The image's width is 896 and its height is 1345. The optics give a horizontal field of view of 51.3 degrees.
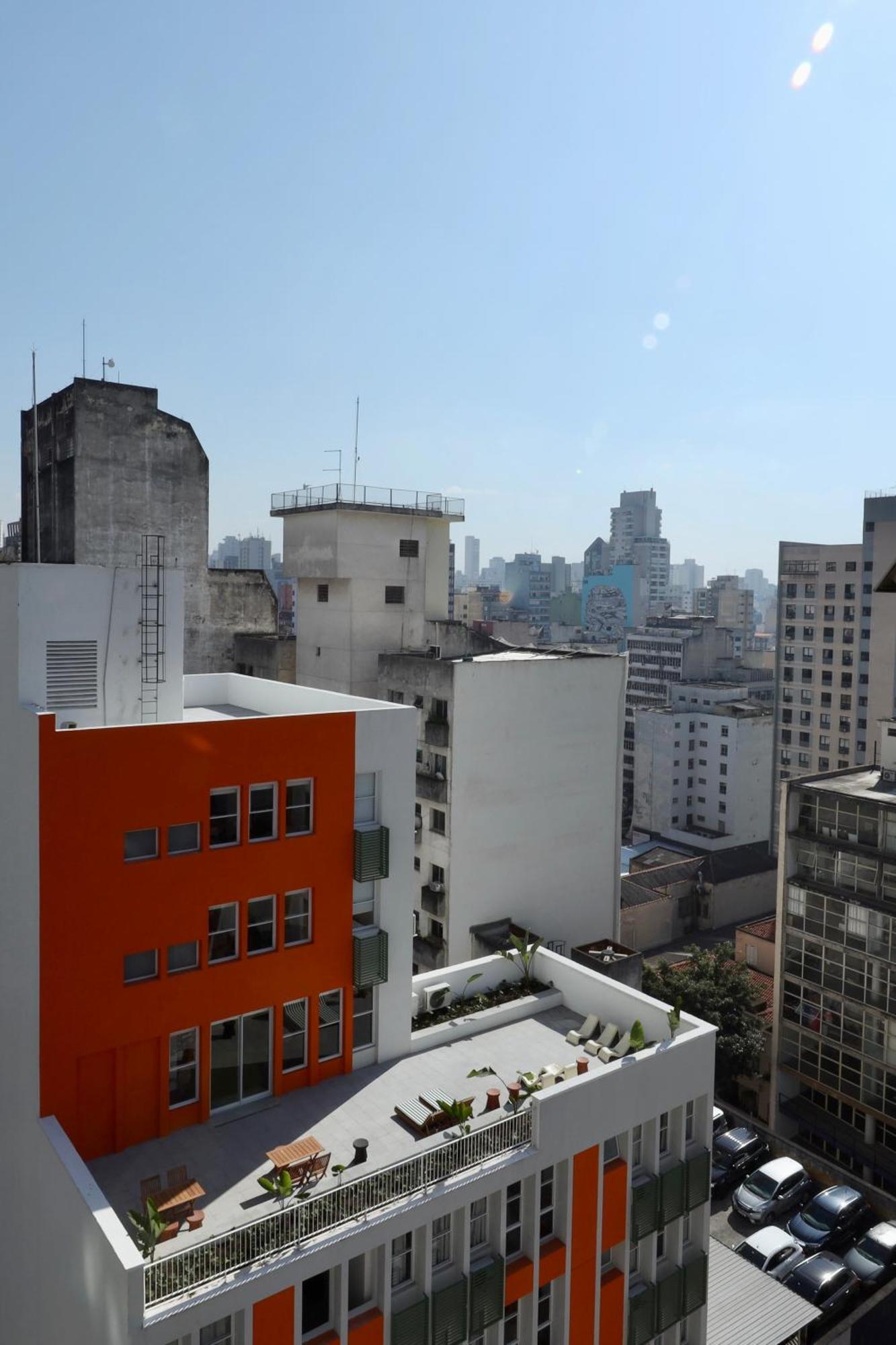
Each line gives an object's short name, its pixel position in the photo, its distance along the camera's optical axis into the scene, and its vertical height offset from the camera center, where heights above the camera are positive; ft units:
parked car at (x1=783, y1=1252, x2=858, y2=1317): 107.96 -77.14
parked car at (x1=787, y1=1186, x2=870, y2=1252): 119.85 -77.70
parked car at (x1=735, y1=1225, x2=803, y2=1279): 113.09 -76.77
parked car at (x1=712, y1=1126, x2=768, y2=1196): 133.69 -77.99
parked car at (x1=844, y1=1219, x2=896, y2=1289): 113.91 -78.50
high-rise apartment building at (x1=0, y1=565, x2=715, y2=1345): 50.06 -30.02
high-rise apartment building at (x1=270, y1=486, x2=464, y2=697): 150.20 +6.80
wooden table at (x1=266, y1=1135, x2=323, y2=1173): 52.54 -30.37
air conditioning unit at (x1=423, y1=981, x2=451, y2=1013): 75.25 -30.37
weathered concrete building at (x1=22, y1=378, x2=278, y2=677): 143.84 +20.84
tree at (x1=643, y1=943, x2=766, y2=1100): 156.76 -64.97
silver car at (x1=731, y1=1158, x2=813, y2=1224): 125.80 -77.88
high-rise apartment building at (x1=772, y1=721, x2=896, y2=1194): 134.21 -51.16
